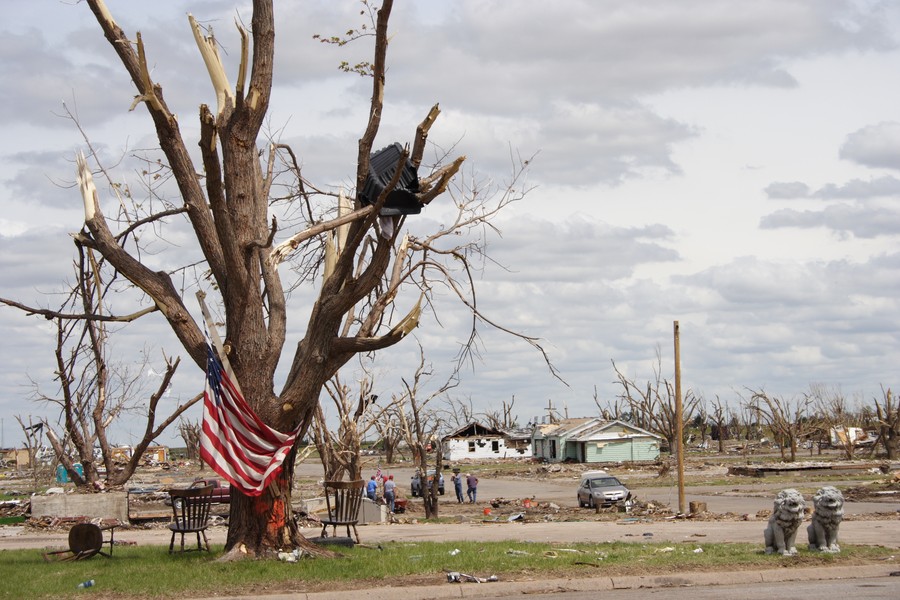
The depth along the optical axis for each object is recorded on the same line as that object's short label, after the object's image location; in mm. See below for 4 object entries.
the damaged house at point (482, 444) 103562
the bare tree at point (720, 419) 98700
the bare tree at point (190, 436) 115656
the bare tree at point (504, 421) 117325
